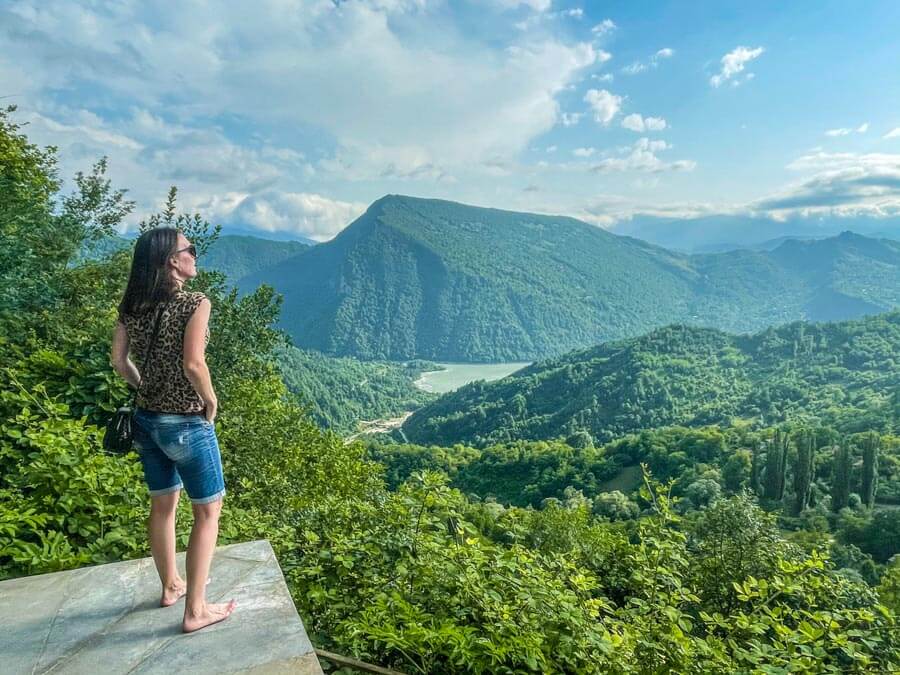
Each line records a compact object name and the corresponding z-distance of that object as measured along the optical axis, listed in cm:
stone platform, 241
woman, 254
